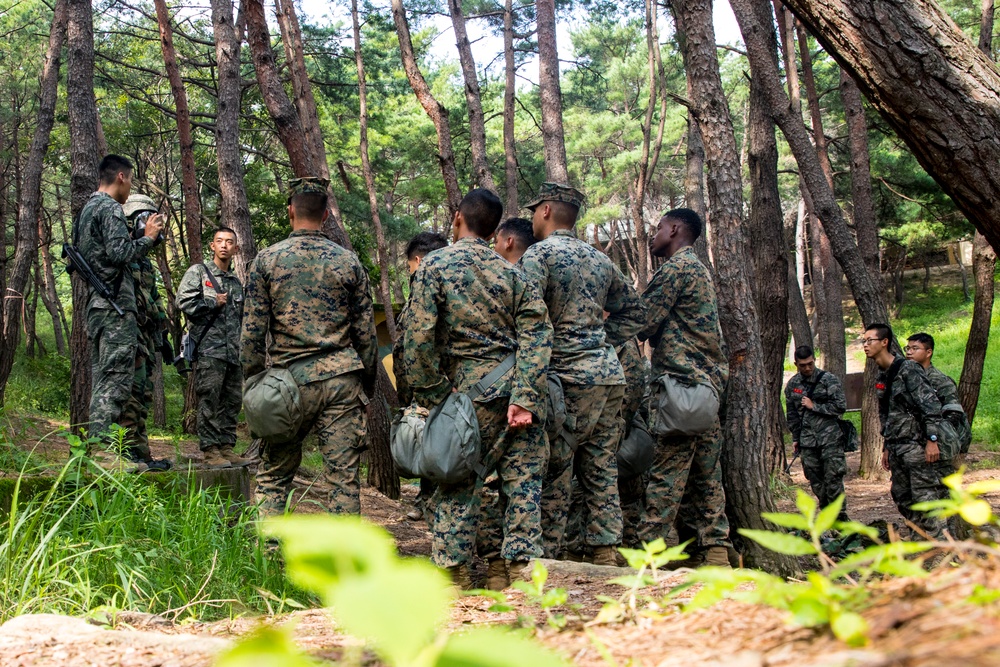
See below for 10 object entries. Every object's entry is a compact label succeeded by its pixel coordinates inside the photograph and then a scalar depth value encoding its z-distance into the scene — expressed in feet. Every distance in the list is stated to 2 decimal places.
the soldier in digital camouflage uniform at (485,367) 15.49
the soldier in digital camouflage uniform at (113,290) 19.01
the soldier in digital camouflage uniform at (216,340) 25.36
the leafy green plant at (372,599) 2.83
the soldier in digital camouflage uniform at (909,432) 23.79
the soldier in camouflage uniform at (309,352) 16.75
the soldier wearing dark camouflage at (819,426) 28.58
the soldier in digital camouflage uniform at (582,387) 17.83
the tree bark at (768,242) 33.86
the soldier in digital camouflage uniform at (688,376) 19.54
